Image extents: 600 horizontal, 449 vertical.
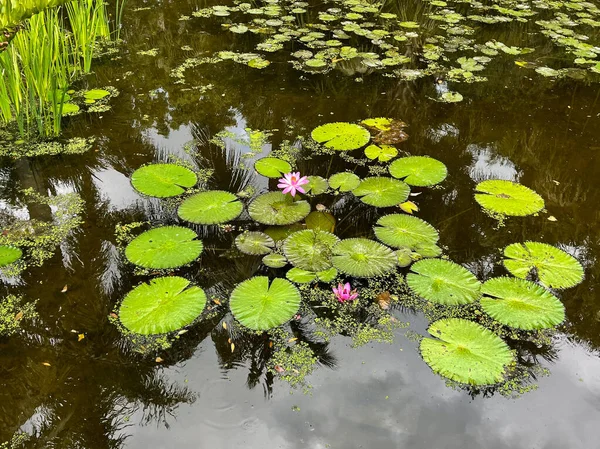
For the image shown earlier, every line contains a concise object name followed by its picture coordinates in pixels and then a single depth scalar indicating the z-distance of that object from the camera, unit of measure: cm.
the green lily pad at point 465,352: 160
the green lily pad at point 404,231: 212
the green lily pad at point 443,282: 186
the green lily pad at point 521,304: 178
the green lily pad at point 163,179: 240
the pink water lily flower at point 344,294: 187
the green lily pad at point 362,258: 195
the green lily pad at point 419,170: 253
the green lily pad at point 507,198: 236
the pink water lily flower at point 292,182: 217
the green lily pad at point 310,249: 198
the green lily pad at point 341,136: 284
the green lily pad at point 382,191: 235
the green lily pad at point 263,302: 174
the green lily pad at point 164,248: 197
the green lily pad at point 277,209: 221
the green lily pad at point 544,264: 197
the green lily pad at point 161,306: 171
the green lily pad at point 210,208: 220
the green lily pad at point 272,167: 258
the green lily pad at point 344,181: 245
